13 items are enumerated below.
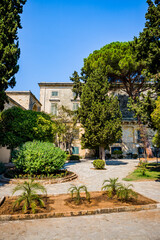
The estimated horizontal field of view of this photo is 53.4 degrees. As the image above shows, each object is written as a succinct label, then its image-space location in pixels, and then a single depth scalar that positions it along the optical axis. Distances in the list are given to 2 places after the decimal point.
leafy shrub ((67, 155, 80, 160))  24.86
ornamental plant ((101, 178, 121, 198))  6.56
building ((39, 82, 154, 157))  36.06
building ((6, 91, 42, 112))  27.08
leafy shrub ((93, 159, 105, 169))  16.20
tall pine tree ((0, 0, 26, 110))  12.51
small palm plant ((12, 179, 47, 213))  4.77
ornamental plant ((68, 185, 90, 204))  5.66
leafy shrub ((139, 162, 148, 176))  12.64
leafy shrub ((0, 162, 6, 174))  12.46
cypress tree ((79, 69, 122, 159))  18.94
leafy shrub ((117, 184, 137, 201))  5.86
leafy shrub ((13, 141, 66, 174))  10.13
